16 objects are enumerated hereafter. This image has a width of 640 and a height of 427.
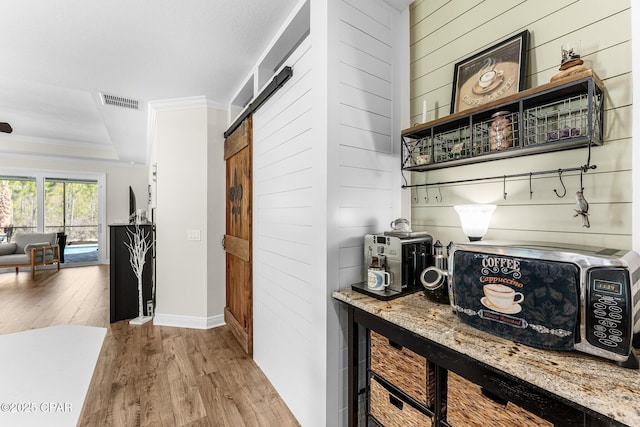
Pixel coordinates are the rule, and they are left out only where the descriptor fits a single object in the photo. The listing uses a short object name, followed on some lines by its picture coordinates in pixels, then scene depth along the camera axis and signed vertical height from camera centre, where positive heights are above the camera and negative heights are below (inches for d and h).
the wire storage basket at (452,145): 55.8 +14.0
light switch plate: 133.6 -9.3
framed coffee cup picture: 51.3 +26.2
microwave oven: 30.5 -9.7
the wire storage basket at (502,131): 48.4 +13.6
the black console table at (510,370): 27.2 -16.9
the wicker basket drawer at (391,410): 45.7 -32.8
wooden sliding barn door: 104.9 -8.6
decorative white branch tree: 134.6 -18.4
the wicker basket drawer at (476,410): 33.7 -24.4
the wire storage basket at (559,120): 41.6 +14.6
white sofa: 222.8 -29.6
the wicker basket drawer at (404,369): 44.0 -25.4
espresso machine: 56.7 -9.2
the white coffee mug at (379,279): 57.7 -12.9
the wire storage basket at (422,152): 62.1 +13.6
